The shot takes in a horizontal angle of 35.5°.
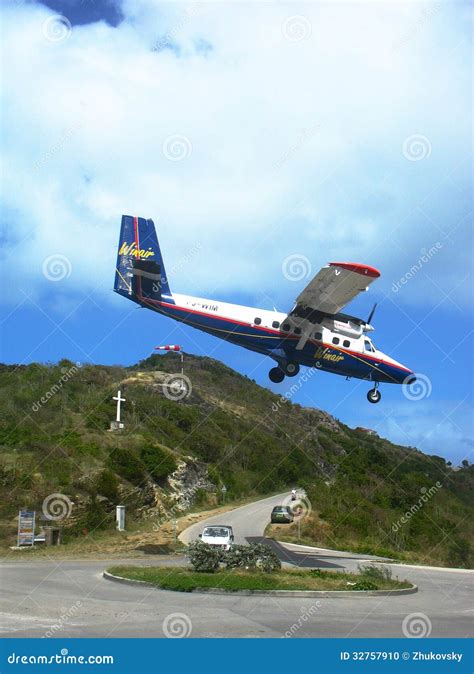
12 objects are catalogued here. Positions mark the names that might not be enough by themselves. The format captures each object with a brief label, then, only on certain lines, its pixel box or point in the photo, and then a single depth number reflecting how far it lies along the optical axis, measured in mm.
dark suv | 54531
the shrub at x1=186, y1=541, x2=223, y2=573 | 25109
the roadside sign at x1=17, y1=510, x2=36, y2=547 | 36844
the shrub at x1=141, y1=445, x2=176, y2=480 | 54031
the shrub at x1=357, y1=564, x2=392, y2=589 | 25431
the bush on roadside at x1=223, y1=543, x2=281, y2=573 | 25203
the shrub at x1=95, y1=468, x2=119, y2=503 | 45491
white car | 33750
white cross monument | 56756
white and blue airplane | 30172
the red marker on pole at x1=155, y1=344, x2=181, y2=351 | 28769
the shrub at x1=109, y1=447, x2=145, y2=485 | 49662
